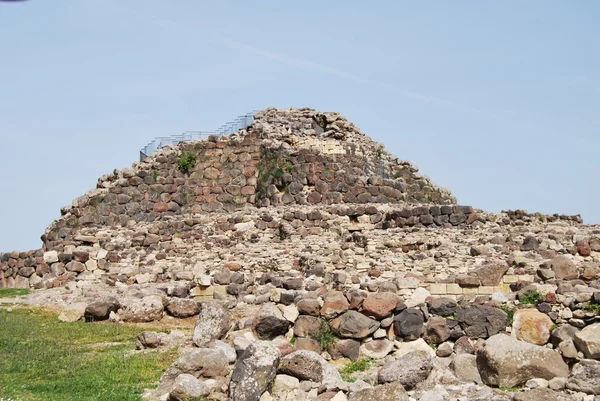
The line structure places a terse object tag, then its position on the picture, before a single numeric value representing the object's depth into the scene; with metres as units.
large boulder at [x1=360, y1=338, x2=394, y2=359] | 12.60
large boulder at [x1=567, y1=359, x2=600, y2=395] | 10.29
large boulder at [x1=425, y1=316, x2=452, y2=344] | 12.71
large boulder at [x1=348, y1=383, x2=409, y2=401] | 10.12
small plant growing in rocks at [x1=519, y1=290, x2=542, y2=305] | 13.54
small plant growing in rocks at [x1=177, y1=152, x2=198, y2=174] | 29.91
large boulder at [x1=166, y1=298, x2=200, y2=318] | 17.06
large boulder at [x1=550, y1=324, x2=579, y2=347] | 11.73
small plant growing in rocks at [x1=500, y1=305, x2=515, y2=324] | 12.91
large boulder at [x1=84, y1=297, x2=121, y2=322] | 17.27
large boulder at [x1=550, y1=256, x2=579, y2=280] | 16.56
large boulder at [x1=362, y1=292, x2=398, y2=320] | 12.81
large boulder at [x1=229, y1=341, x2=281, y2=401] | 10.52
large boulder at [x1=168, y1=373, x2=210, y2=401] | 10.45
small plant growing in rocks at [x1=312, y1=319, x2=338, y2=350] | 12.77
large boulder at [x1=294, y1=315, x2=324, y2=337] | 12.86
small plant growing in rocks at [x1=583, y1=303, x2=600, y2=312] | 12.58
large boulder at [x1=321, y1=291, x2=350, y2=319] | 12.99
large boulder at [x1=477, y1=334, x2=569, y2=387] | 10.86
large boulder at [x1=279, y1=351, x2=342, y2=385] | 11.14
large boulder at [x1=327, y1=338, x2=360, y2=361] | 12.54
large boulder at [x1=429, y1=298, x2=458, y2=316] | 12.97
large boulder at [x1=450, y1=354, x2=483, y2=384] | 11.30
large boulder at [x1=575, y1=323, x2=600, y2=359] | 11.02
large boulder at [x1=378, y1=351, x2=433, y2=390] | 10.95
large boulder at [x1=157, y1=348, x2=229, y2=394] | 11.26
